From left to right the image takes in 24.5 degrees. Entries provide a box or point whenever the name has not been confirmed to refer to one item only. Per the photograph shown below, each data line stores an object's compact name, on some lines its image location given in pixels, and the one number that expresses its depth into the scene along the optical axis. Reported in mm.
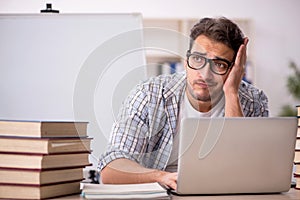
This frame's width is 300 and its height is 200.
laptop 1990
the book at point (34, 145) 1946
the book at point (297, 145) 2227
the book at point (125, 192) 1888
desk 1993
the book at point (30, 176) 1934
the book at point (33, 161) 1942
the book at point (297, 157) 2195
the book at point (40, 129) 1958
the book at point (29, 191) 1937
